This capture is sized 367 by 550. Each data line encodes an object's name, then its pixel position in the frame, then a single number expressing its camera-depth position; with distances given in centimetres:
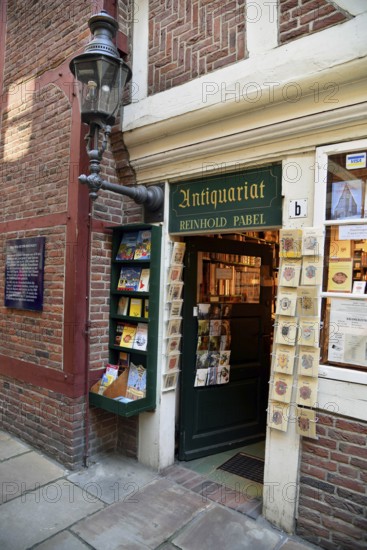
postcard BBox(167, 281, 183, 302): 396
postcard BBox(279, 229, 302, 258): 300
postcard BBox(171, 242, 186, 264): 400
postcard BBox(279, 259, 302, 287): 302
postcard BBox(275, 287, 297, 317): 302
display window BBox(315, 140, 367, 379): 279
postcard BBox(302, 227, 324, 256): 292
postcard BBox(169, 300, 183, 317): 399
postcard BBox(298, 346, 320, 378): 289
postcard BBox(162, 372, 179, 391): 396
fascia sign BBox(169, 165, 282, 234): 326
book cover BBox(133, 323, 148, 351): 402
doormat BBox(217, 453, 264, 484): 391
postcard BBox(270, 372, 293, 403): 299
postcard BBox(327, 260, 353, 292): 287
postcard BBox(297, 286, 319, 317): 293
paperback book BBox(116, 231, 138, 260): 418
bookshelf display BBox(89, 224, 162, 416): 391
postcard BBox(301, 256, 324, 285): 294
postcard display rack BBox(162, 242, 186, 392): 397
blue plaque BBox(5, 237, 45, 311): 436
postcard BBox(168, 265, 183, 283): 397
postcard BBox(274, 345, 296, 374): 300
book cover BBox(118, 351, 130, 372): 421
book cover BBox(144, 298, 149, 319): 404
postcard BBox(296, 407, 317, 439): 286
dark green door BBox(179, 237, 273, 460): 416
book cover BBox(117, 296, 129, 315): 423
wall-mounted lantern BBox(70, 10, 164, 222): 305
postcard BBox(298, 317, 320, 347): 290
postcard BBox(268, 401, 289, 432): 298
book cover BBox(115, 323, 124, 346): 426
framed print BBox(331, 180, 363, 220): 284
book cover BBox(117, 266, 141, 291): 413
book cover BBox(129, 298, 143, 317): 411
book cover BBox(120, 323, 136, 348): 414
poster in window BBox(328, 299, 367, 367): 276
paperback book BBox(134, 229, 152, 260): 402
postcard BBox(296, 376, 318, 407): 288
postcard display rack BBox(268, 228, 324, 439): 290
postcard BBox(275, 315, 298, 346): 302
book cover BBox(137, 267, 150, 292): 401
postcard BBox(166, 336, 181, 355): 399
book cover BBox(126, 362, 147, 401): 399
